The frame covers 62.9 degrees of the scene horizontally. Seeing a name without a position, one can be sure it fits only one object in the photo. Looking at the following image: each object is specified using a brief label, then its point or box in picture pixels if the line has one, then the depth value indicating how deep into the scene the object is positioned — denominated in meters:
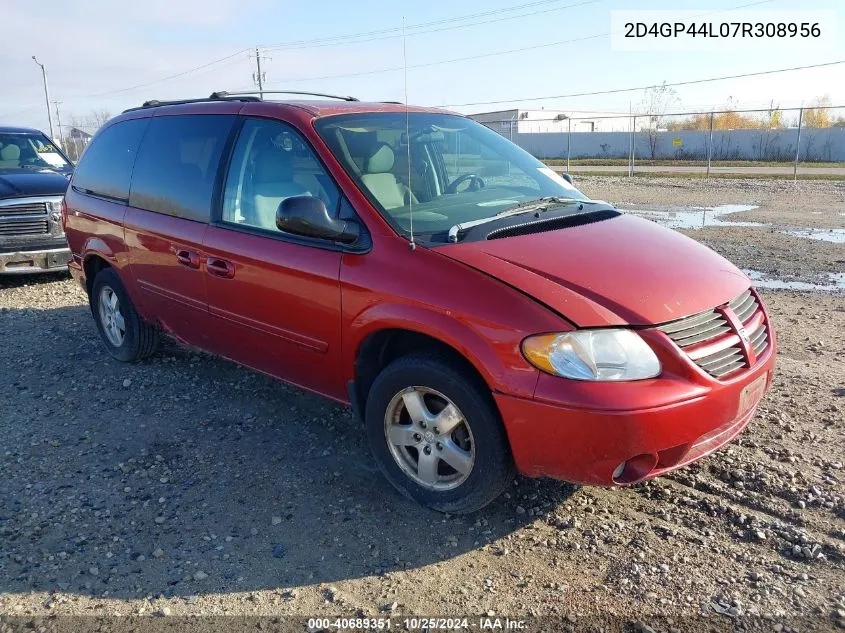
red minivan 2.79
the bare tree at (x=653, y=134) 41.14
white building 42.31
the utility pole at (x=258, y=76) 49.25
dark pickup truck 8.11
